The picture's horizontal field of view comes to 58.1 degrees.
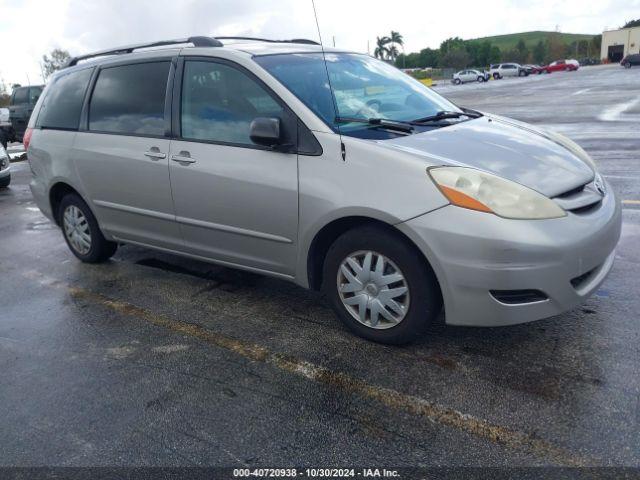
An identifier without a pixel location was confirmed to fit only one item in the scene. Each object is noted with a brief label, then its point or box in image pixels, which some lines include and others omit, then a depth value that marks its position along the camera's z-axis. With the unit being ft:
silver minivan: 9.53
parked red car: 215.31
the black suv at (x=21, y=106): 58.23
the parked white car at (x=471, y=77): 187.93
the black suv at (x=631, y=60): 191.60
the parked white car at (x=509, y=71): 203.09
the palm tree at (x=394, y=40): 335.83
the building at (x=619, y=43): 292.40
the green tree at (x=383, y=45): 330.63
